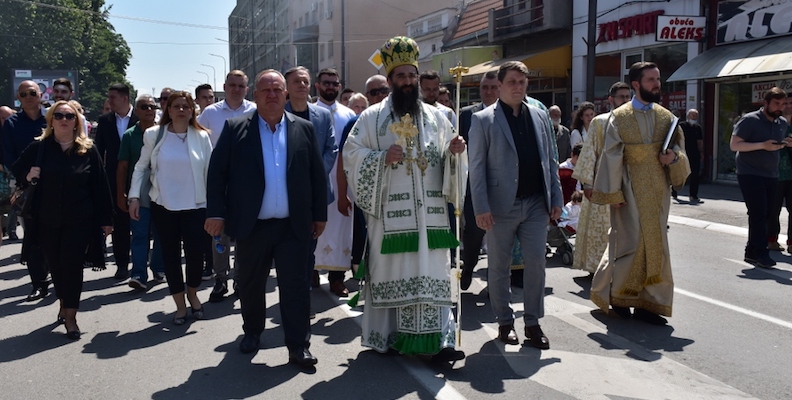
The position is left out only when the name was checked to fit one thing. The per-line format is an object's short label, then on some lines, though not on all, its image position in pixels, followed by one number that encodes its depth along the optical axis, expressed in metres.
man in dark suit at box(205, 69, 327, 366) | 5.45
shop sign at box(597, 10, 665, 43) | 20.81
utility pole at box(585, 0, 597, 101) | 19.77
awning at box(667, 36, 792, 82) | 16.50
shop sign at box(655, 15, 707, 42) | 18.84
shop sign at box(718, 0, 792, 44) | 17.30
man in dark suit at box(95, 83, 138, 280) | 9.05
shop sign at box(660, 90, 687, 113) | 20.24
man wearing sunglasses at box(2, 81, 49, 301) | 8.82
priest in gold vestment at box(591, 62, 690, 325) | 6.55
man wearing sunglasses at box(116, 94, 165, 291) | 7.98
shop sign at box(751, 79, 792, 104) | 17.20
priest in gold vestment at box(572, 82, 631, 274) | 8.27
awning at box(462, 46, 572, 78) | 24.59
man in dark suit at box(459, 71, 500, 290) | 7.66
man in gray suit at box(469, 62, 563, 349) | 5.82
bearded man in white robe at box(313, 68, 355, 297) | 7.84
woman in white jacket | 6.92
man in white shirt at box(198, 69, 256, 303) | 8.27
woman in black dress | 6.54
